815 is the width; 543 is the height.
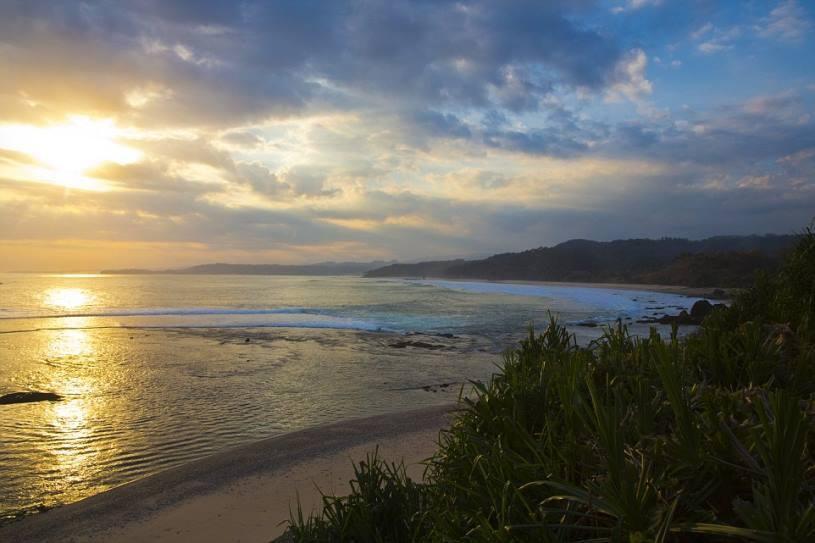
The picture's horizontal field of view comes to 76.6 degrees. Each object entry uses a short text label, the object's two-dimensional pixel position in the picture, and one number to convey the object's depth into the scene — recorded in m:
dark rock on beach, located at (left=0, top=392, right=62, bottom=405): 12.33
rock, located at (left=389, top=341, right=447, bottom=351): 23.09
